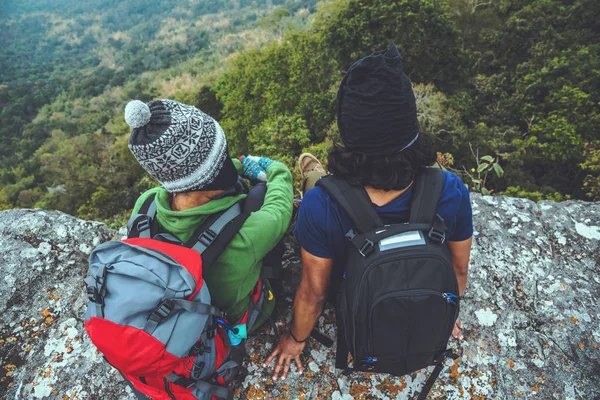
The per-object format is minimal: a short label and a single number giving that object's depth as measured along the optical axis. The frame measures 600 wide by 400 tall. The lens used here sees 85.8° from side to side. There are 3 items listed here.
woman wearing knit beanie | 1.26
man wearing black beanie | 1.11
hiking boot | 2.53
